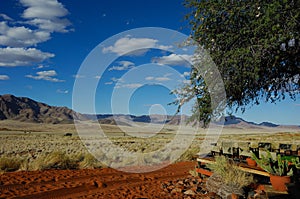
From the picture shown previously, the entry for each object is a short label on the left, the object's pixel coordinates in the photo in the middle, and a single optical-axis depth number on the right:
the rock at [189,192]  8.72
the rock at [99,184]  9.91
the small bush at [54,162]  13.55
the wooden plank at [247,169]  7.72
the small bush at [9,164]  13.22
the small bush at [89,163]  14.78
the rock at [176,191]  9.01
